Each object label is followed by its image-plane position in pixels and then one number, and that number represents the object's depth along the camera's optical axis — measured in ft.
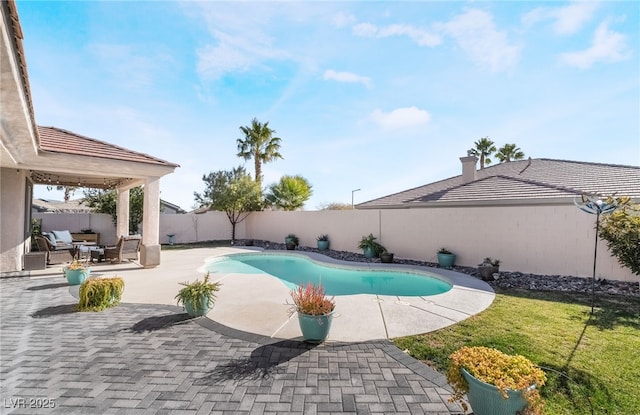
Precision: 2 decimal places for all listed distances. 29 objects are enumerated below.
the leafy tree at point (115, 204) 57.21
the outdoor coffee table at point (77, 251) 34.98
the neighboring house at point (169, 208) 86.38
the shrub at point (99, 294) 18.83
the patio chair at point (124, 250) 35.86
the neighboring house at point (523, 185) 31.96
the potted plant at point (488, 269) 29.73
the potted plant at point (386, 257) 39.99
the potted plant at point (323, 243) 53.67
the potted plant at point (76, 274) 24.36
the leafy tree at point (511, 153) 82.02
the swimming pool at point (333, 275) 30.07
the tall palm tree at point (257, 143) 79.92
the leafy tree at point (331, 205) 104.47
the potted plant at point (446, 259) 36.73
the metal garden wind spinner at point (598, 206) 20.39
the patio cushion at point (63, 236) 40.24
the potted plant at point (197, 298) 17.54
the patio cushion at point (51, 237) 36.98
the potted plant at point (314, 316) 14.14
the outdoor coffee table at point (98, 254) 36.63
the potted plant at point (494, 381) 7.79
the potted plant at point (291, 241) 56.95
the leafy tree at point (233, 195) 63.46
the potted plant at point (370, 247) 43.83
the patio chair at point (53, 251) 33.14
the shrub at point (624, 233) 23.54
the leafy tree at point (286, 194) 69.97
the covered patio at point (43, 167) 17.31
